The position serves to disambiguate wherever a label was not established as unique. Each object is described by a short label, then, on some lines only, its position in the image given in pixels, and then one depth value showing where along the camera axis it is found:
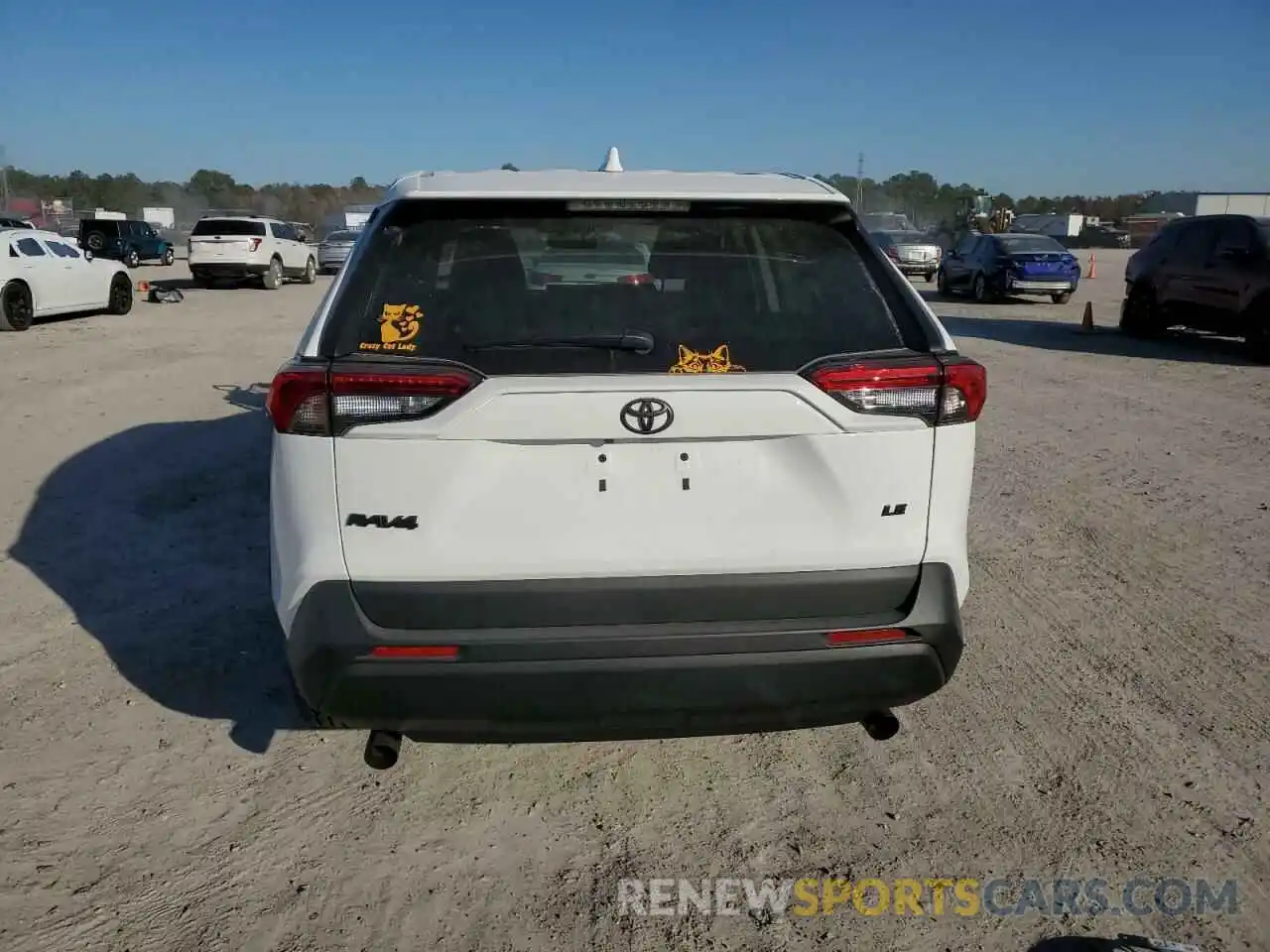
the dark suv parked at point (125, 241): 34.34
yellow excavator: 45.62
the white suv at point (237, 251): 26.08
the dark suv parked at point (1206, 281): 13.19
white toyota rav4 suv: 2.55
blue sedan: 22.55
